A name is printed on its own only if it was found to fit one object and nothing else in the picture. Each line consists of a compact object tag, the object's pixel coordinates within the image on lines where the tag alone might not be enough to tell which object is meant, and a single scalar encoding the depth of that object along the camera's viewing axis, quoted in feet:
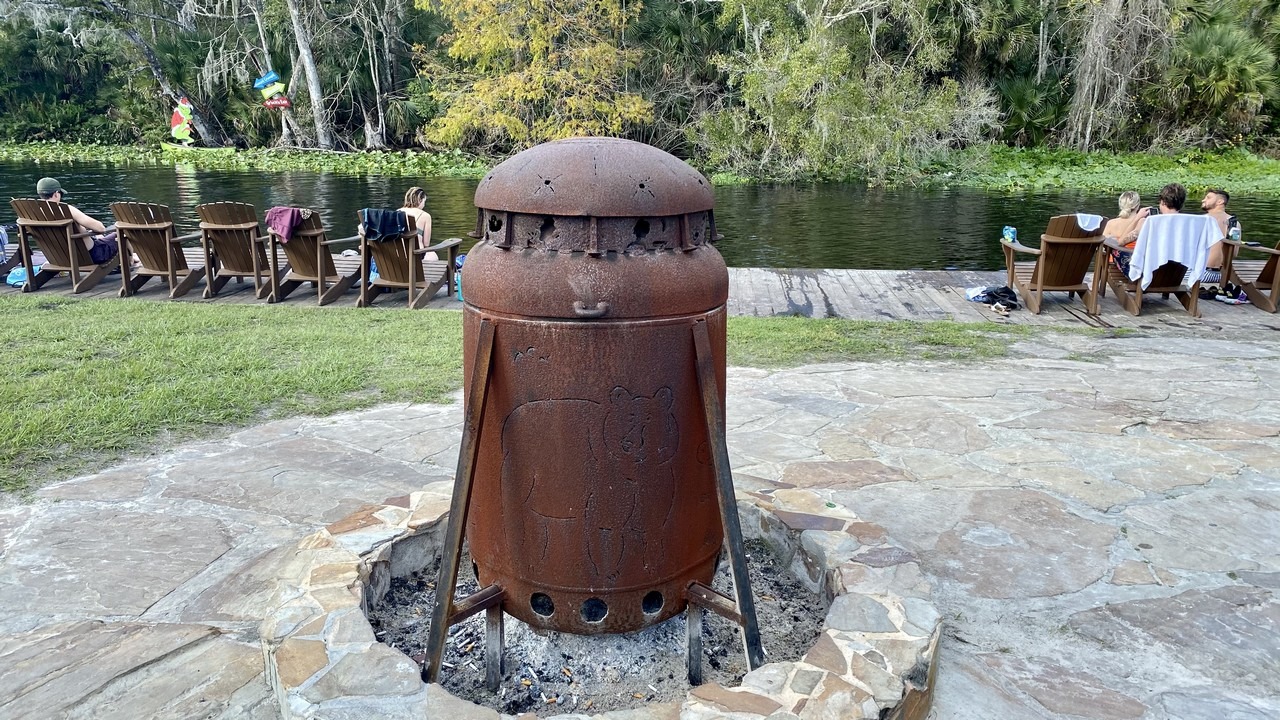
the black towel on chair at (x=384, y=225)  27.61
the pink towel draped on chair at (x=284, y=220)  27.58
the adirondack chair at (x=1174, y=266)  26.40
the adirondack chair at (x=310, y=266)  28.45
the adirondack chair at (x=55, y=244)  29.63
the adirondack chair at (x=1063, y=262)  26.96
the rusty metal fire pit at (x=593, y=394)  7.71
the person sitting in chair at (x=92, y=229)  30.45
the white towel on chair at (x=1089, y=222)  26.63
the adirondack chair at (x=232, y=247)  28.45
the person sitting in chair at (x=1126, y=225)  28.50
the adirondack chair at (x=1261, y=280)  27.40
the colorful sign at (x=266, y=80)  98.27
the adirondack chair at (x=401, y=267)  28.30
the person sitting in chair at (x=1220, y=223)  28.40
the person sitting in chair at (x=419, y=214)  29.94
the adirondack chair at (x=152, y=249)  29.01
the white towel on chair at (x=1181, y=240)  26.35
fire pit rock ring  7.18
